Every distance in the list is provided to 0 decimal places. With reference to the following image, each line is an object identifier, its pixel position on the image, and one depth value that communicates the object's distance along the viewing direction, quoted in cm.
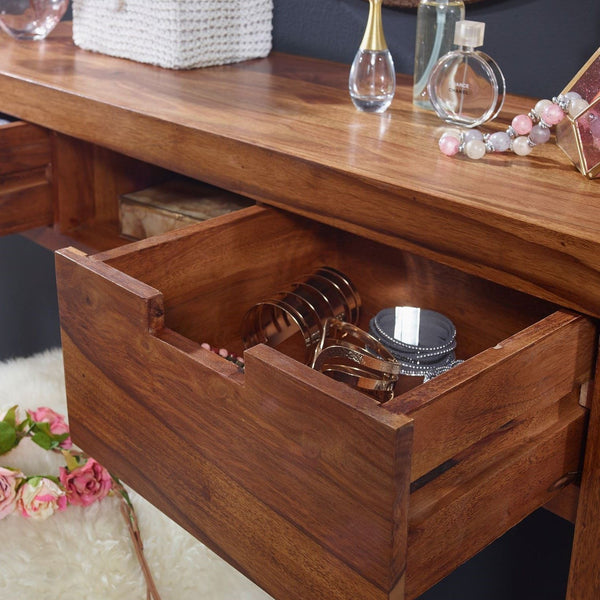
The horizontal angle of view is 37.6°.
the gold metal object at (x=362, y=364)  80
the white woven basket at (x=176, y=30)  126
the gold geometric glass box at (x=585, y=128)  82
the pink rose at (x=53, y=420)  143
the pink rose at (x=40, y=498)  129
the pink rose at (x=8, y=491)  128
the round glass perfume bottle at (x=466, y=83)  95
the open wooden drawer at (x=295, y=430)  61
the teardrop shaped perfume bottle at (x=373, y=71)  104
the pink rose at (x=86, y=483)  132
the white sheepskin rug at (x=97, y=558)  125
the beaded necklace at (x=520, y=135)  88
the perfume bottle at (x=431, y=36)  108
